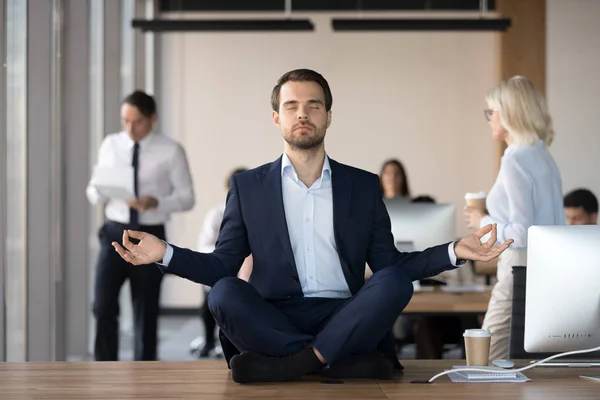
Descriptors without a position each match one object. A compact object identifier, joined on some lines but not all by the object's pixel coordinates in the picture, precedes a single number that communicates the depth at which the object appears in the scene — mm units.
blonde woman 5877
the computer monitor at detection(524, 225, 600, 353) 4117
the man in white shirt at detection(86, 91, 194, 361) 8637
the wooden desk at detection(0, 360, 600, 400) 3923
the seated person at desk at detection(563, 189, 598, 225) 8547
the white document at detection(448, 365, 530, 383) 4239
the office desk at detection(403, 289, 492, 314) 6715
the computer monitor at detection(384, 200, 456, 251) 7337
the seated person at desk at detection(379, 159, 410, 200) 13155
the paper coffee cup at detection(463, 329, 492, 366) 4465
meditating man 4271
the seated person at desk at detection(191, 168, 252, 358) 11435
